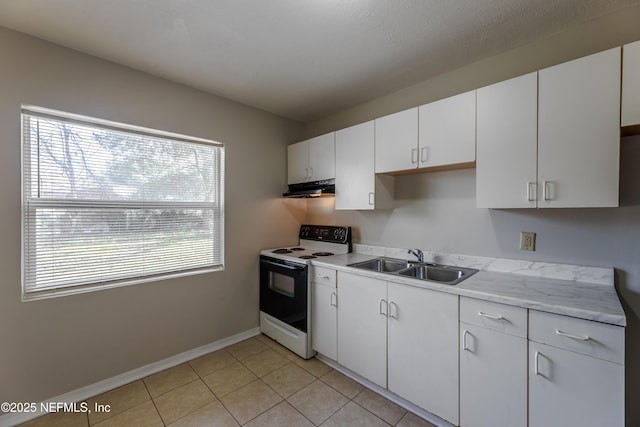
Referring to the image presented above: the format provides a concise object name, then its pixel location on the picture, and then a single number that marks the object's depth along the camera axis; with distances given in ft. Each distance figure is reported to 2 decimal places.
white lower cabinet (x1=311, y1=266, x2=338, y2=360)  7.51
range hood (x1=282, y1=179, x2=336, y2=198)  8.86
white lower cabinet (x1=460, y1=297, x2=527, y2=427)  4.50
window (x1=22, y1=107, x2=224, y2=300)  6.01
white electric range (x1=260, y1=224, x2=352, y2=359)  8.15
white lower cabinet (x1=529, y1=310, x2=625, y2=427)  3.78
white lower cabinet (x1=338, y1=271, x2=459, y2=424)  5.33
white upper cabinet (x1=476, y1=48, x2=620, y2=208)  4.52
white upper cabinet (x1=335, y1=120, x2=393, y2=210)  7.84
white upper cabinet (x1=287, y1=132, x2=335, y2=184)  9.03
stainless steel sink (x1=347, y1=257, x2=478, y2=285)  6.82
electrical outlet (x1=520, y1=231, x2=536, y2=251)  5.98
